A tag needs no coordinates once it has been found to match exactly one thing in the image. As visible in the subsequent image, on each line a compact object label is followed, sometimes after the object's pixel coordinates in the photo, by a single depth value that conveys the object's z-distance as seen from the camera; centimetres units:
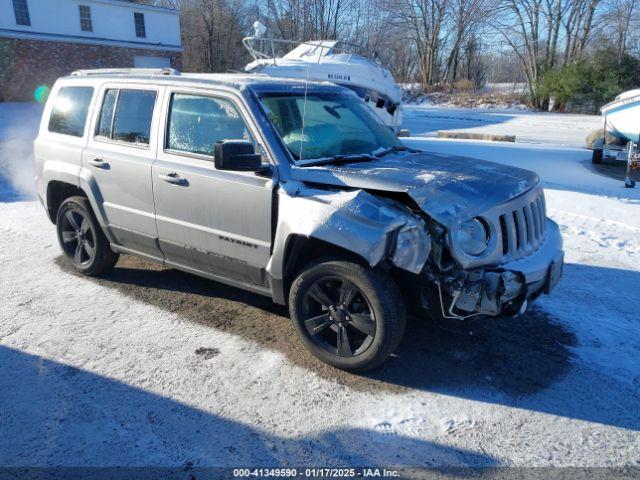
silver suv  335
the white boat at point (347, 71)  1423
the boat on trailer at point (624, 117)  1184
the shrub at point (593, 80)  2698
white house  2678
